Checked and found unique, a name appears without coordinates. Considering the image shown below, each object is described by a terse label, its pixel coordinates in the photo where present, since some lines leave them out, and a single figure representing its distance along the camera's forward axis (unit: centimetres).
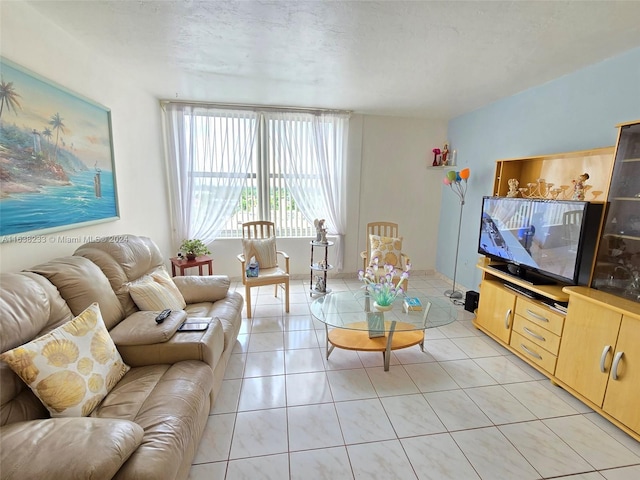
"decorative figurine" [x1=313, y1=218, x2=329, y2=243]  381
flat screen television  207
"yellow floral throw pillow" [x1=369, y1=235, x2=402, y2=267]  374
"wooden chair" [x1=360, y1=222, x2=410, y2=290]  380
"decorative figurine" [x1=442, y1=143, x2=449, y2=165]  430
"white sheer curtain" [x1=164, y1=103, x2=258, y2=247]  375
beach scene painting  159
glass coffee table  229
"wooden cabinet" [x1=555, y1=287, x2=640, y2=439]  169
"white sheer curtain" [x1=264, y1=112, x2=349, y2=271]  401
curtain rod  367
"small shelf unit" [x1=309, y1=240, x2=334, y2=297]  375
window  381
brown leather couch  98
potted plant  344
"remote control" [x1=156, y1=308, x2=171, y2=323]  179
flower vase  241
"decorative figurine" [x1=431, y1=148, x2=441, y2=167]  433
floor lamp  374
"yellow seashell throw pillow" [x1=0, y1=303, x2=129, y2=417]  119
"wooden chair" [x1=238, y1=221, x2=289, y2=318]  321
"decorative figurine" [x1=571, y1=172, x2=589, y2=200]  229
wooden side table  333
